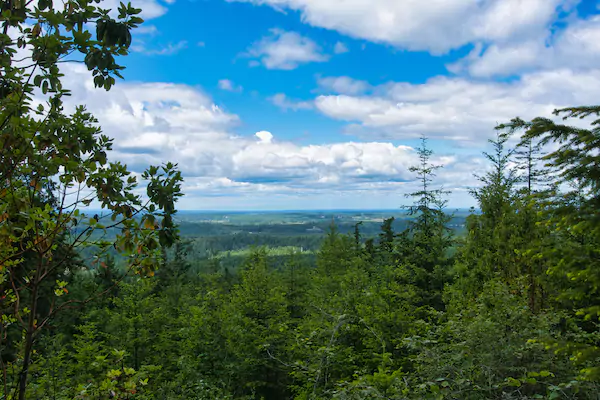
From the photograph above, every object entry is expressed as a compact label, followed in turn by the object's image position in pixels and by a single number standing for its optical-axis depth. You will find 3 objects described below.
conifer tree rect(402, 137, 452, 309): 17.36
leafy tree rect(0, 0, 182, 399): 2.87
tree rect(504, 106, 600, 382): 3.44
